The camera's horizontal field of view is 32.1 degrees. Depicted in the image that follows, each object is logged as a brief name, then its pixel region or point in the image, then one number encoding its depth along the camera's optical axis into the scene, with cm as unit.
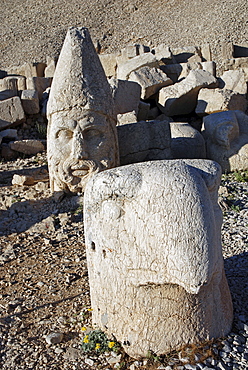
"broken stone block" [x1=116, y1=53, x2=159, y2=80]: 1055
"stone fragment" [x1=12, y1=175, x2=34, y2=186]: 657
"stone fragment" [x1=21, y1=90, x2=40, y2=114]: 955
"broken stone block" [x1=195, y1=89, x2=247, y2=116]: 888
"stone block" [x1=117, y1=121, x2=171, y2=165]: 632
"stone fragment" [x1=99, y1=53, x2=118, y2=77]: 1193
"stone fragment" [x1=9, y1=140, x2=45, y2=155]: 847
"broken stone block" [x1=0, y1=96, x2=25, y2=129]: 915
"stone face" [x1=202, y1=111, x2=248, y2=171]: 700
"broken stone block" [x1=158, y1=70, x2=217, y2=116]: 955
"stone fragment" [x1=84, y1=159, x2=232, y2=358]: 243
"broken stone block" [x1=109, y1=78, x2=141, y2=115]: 874
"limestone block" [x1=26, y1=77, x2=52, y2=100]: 1051
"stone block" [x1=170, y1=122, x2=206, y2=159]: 684
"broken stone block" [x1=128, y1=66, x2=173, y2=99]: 977
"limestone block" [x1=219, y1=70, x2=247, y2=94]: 1002
